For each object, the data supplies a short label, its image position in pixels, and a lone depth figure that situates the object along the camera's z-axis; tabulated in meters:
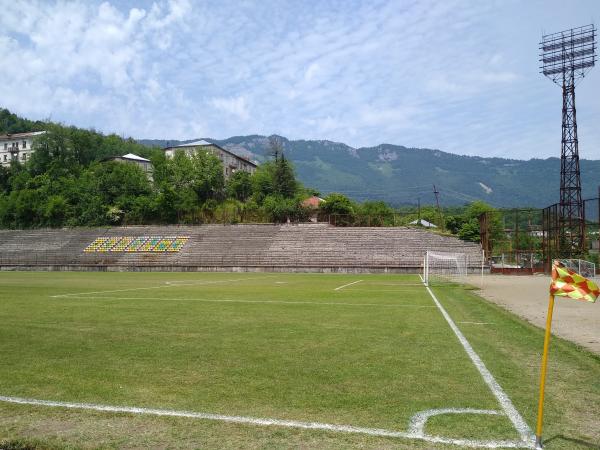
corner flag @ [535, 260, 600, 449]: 4.21
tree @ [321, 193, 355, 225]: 80.29
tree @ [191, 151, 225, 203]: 82.56
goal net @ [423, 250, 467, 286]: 42.28
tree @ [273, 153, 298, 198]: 87.56
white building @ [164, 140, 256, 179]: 113.25
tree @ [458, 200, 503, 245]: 87.81
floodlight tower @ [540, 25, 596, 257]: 49.28
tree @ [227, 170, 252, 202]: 90.67
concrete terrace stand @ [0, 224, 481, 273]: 47.72
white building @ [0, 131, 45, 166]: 114.06
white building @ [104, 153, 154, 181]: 101.29
